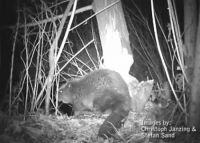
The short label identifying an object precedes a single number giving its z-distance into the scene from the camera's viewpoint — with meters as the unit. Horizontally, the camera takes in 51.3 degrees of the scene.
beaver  3.49
